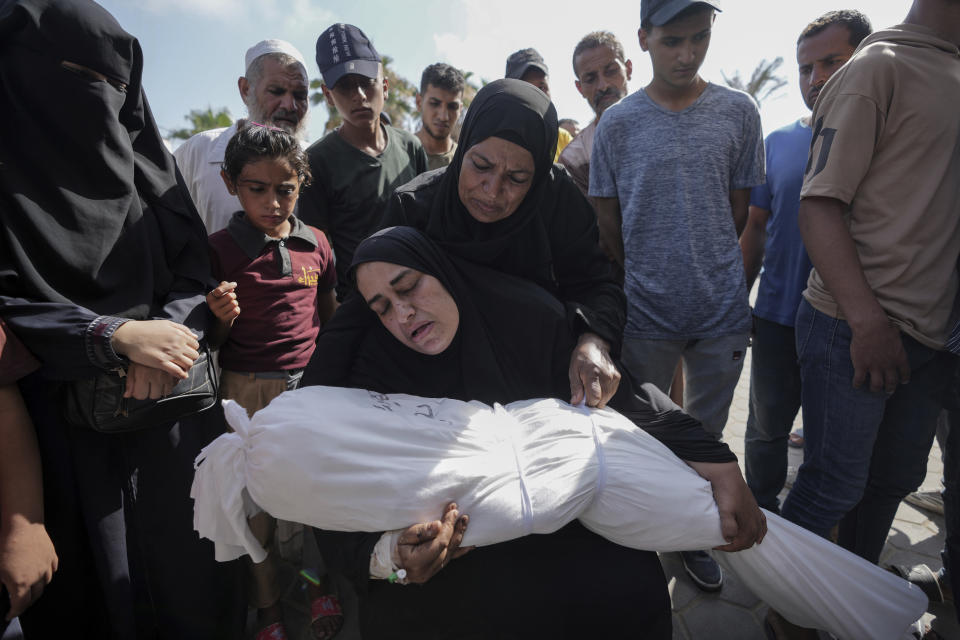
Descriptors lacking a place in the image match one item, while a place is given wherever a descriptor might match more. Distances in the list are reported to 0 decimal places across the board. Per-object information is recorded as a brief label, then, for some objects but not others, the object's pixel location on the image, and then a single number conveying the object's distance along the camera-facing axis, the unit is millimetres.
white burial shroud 1179
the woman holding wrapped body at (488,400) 1385
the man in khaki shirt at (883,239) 1532
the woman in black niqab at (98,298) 1387
